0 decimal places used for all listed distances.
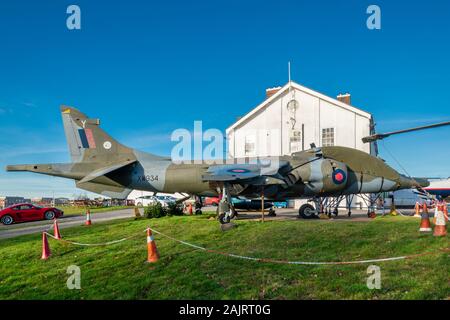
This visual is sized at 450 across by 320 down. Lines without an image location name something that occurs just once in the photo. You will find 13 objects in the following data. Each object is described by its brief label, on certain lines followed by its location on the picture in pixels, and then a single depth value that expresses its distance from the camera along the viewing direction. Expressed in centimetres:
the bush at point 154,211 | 2016
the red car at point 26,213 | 2676
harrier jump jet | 1630
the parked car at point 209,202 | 4022
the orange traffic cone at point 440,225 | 941
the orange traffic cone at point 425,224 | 1022
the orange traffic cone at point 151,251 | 901
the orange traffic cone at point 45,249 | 1102
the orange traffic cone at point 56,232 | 1393
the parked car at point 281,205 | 3438
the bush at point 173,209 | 2094
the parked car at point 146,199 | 4383
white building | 2908
